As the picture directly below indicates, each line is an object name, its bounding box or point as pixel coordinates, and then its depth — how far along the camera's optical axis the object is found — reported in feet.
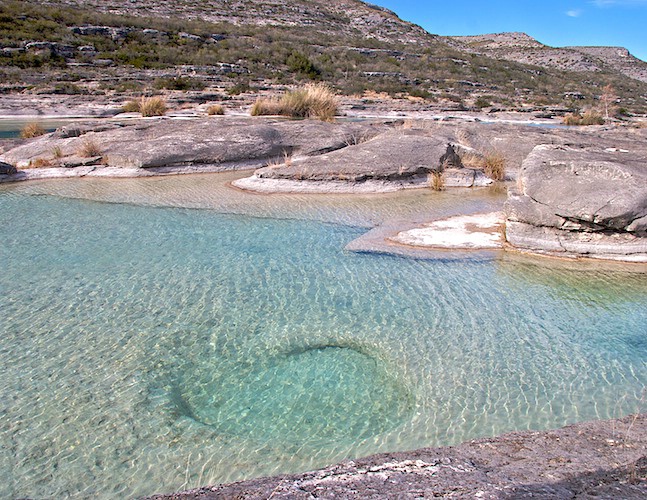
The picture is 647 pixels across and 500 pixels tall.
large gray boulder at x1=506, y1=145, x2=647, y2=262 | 20.15
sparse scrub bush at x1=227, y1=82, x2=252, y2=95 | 77.77
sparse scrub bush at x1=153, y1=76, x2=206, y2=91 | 79.87
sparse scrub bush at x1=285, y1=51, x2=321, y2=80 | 97.66
